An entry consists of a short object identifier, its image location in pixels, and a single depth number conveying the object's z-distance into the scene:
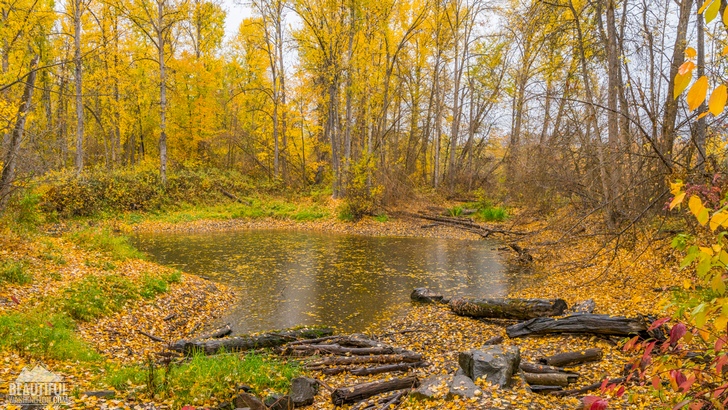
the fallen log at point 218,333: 6.98
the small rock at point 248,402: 4.43
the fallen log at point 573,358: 5.43
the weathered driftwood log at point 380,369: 5.59
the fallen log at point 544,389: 4.62
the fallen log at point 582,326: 5.84
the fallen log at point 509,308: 7.51
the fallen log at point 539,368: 5.09
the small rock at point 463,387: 4.20
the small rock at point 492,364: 4.57
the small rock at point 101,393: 4.20
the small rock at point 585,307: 7.05
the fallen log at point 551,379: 4.80
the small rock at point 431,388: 4.35
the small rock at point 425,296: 9.22
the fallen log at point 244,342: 6.36
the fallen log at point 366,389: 4.78
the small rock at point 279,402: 4.58
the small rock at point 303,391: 4.77
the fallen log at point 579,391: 4.48
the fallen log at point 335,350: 6.17
